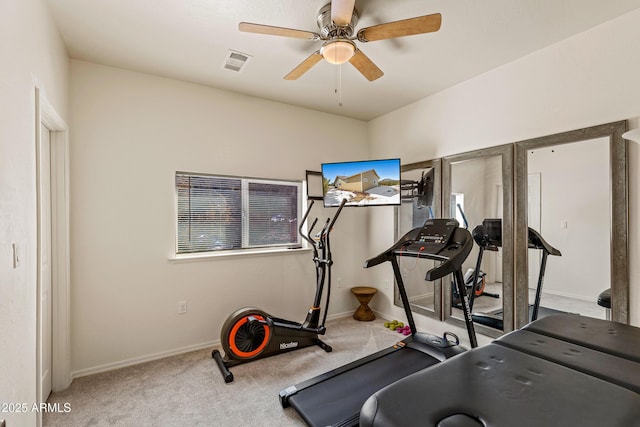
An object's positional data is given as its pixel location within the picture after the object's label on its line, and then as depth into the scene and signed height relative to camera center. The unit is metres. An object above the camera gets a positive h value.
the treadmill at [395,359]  1.98 -1.27
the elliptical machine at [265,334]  2.70 -1.17
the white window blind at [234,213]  3.18 +0.02
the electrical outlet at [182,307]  3.01 -0.95
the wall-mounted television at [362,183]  3.33 +0.36
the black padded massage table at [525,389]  0.82 -0.57
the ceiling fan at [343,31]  1.73 +1.14
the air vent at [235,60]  2.56 +1.39
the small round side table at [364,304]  3.93 -1.23
